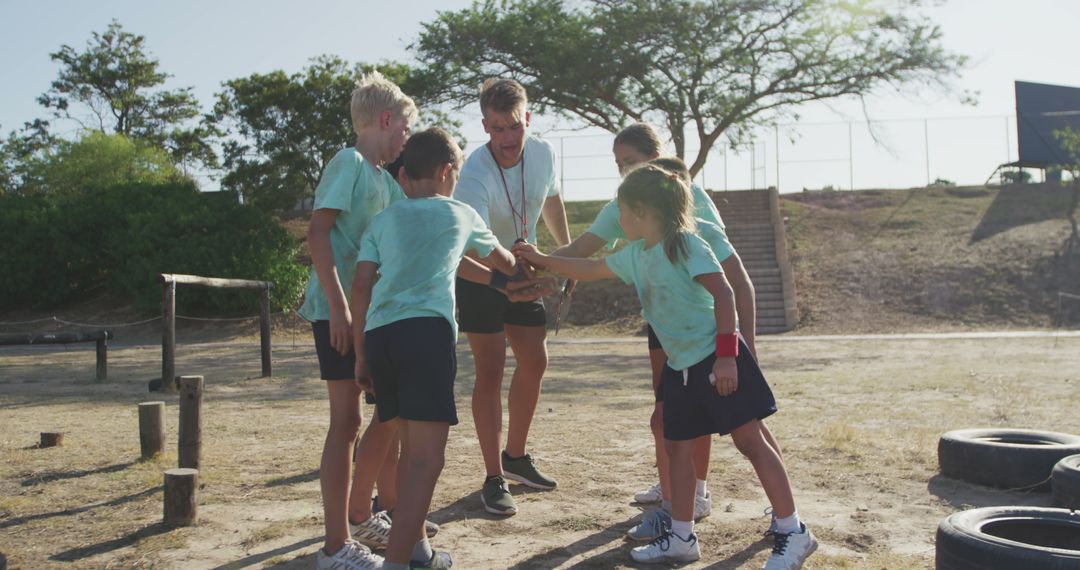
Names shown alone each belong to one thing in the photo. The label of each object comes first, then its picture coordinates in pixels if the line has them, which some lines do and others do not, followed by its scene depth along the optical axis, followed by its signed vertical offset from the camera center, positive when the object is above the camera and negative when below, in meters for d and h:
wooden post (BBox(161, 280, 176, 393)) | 9.47 -0.29
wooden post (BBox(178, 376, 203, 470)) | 4.70 -0.56
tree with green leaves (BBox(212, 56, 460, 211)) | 29.23 +5.97
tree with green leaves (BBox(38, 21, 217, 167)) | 42.91 +10.35
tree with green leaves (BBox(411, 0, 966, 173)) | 22.80 +6.37
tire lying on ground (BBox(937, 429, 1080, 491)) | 4.36 -0.75
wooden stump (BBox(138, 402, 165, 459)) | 5.36 -0.68
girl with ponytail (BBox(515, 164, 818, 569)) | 3.19 -0.19
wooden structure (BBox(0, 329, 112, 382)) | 10.52 -0.30
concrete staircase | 20.34 +1.51
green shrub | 22.06 +1.67
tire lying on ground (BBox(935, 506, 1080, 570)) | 2.57 -0.72
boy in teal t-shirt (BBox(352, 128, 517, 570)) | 2.94 -0.04
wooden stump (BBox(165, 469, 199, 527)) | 3.78 -0.76
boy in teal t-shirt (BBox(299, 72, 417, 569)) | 3.15 +0.20
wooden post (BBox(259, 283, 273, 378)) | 11.12 -0.21
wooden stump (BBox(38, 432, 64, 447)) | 5.91 -0.80
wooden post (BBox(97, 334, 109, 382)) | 10.98 -0.55
